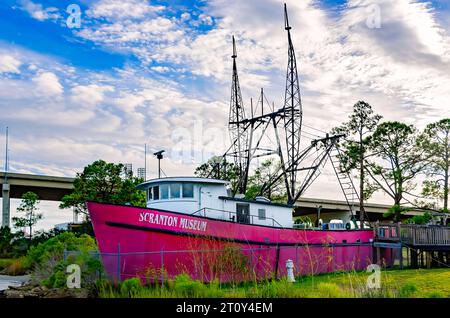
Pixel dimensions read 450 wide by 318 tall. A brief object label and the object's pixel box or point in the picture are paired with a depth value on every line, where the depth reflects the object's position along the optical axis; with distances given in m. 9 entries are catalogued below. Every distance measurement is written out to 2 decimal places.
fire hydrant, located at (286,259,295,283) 19.00
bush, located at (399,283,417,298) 12.82
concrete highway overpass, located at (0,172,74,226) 58.97
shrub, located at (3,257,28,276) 29.42
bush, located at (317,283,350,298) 12.60
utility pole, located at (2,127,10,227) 57.94
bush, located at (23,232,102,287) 18.81
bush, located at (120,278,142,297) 14.97
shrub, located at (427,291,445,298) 12.56
